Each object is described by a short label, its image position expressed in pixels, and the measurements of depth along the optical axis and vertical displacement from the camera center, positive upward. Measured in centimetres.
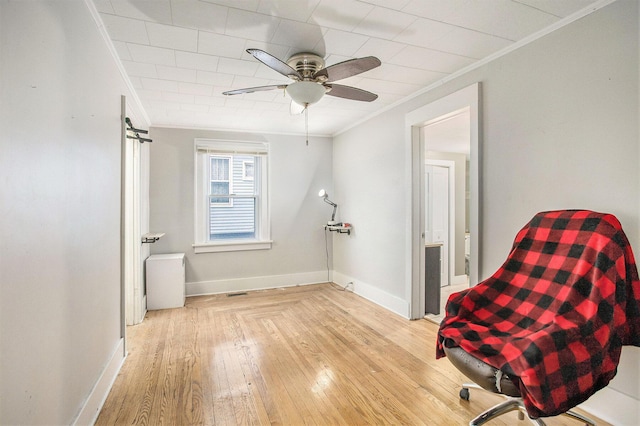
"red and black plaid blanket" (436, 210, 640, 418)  136 -50
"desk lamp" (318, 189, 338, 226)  470 +13
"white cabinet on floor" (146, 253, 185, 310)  377 -82
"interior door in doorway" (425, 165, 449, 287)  512 +5
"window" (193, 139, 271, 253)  446 +26
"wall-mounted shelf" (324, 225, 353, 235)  458 -23
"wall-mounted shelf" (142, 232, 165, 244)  358 -27
